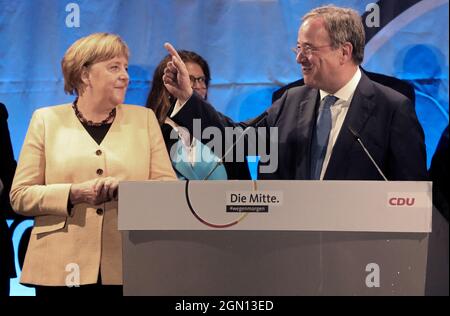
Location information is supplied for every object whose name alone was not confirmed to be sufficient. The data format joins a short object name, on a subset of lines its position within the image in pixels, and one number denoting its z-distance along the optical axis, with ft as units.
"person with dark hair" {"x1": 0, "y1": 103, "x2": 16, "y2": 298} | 28.35
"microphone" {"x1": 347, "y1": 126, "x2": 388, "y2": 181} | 25.71
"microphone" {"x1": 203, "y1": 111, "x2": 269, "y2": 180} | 27.91
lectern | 22.99
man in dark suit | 26.53
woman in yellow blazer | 25.71
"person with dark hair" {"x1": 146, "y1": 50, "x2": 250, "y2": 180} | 27.81
